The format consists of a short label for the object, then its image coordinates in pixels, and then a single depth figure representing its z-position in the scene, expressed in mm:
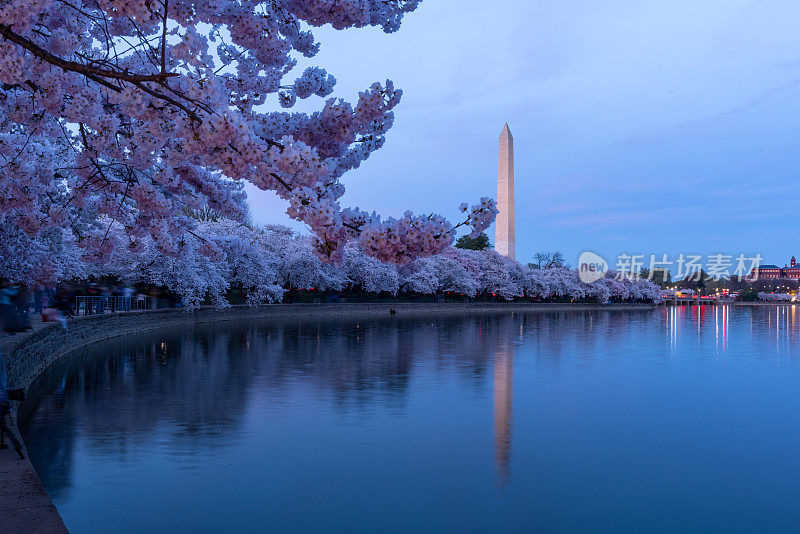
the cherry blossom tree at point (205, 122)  7301
